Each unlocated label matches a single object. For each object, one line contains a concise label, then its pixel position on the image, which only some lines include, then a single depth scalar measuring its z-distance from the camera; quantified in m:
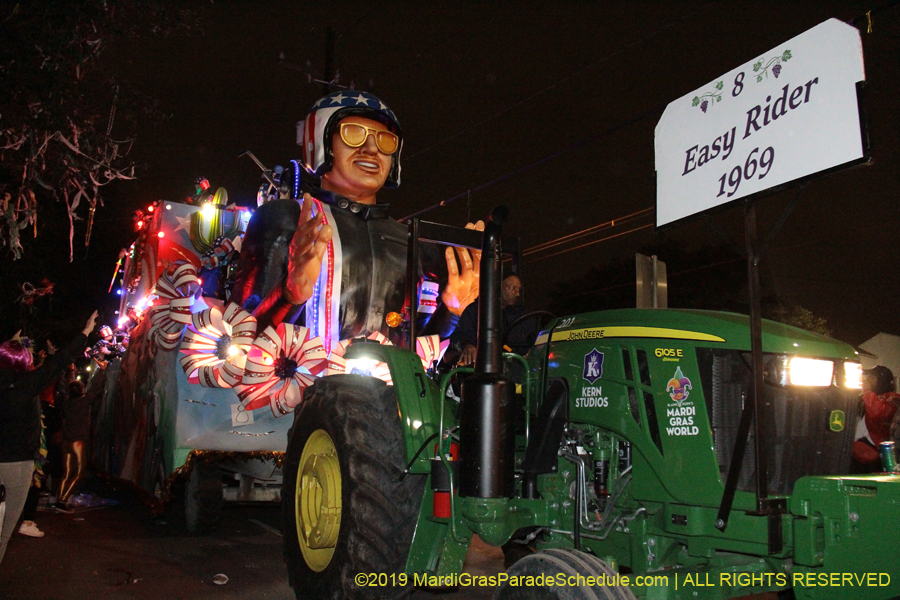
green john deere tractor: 3.21
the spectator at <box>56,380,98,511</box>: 10.10
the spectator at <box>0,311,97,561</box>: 5.88
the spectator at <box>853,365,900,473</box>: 4.73
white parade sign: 3.24
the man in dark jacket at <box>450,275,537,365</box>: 5.07
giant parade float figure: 7.10
